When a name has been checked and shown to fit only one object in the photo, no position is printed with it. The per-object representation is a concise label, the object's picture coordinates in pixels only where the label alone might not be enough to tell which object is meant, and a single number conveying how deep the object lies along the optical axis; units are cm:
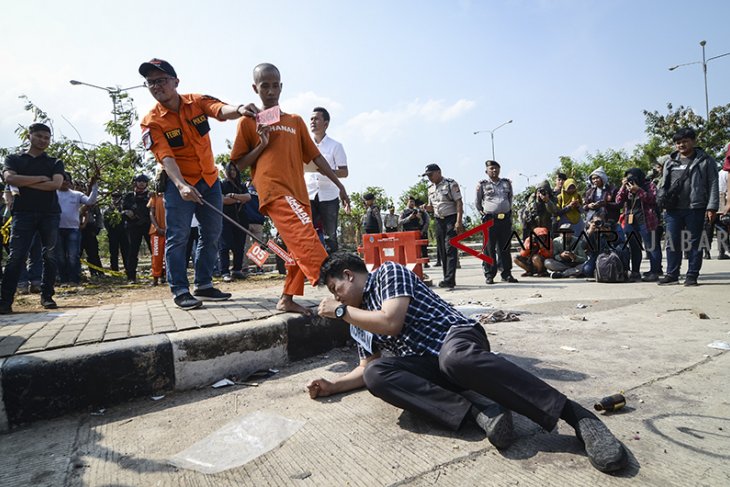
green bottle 190
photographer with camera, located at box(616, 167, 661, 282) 639
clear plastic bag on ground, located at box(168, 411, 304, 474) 172
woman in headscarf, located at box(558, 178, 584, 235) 802
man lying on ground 166
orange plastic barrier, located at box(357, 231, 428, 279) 597
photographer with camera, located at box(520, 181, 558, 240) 786
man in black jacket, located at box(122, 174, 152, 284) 730
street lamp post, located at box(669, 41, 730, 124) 2314
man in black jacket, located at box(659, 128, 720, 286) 534
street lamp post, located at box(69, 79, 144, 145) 1255
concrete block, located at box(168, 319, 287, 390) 259
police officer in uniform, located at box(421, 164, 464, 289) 642
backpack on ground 622
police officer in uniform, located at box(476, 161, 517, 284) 684
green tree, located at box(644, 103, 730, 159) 2327
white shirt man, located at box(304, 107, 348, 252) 480
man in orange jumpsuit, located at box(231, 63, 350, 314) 291
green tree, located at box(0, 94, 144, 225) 999
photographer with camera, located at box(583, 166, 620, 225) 698
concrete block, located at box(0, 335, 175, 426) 216
